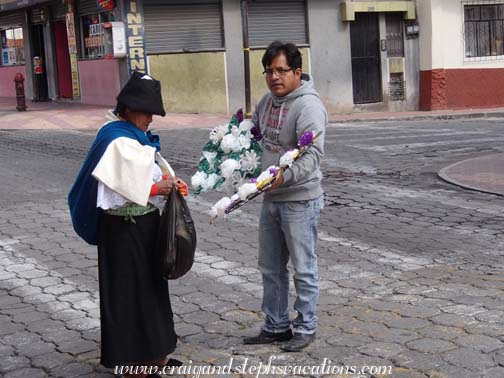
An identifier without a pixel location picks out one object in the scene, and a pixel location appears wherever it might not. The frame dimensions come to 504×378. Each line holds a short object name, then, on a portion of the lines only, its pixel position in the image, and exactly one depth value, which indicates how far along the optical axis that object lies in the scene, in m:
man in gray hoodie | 4.63
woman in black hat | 4.31
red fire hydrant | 20.77
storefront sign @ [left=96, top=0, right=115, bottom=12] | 20.25
